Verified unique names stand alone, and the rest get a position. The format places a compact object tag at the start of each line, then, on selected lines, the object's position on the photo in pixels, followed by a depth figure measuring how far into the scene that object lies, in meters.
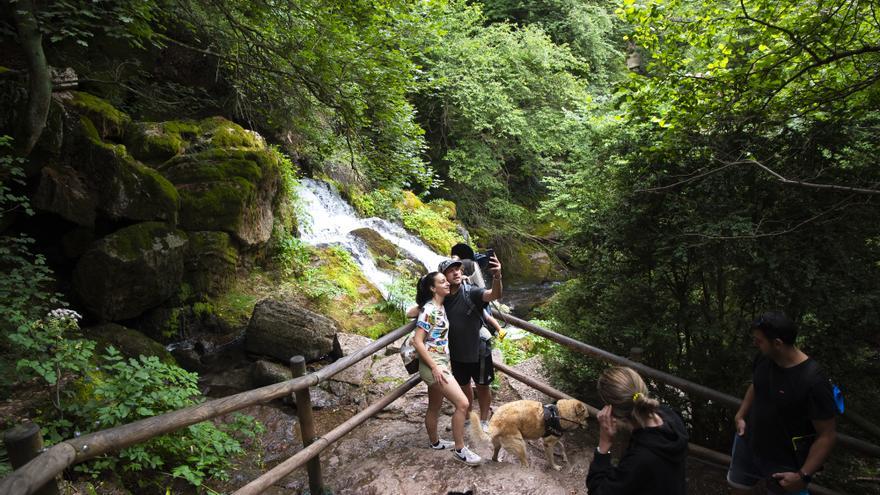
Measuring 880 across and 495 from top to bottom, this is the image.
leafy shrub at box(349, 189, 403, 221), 13.11
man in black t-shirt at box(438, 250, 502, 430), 3.83
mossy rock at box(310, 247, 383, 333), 8.59
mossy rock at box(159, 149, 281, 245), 7.56
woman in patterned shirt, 3.63
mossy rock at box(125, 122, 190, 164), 7.42
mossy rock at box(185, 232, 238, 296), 7.43
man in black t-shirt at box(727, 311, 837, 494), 2.47
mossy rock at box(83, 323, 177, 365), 5.74
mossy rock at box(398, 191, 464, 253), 13.19
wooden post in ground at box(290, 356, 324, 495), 3.48
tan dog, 3.58
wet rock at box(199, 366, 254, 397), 5.97
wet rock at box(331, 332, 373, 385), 6.07
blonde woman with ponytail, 1.96
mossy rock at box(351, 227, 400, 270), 11.19
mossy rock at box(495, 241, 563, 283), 14.47
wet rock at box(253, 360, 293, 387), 5.92
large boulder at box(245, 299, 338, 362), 6.39
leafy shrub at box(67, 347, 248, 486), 3.50
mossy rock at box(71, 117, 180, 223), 6.23
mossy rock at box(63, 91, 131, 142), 6.64
